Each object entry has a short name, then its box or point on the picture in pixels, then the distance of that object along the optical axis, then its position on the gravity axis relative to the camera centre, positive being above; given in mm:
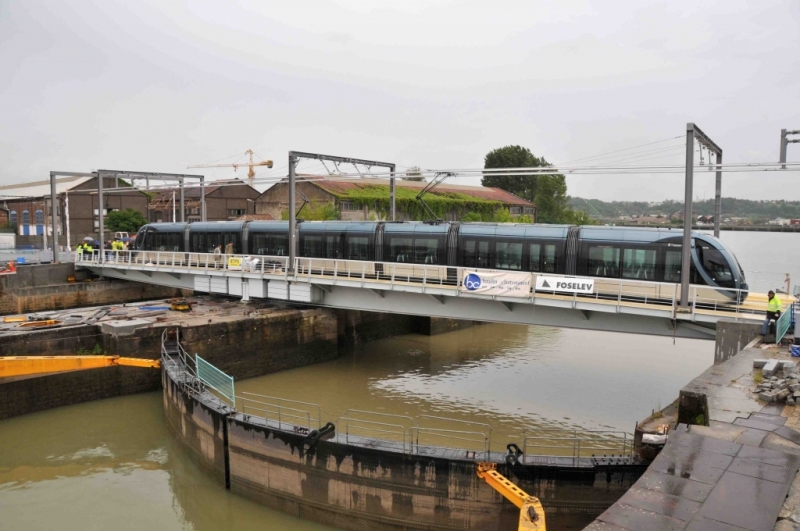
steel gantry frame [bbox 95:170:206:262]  41938 +4372
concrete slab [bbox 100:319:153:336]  24047 -3766
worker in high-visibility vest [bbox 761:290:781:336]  16766 -1850
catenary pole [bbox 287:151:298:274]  27770 +815
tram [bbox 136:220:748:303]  19719 -348
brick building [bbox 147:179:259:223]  76625 +4343
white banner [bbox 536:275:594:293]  19734 -1481
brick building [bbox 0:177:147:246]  70812 +3430
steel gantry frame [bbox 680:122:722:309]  18375 +934
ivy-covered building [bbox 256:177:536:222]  63625 +4292
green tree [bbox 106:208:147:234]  67750 +1587
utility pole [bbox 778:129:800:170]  19891 +3452
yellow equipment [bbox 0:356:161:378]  20859 -4706
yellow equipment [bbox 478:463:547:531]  11211 -5305
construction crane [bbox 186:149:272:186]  128500 +15544
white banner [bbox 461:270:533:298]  20562 -1541
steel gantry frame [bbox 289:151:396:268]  27797 +1919
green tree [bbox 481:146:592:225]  88062 +8583
